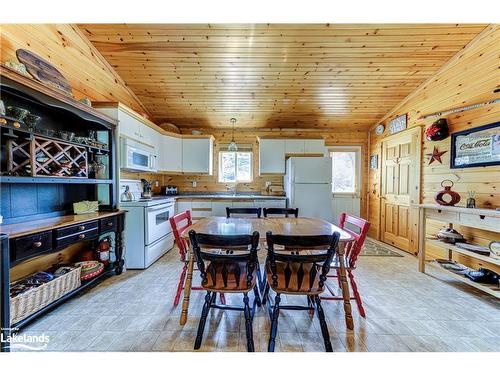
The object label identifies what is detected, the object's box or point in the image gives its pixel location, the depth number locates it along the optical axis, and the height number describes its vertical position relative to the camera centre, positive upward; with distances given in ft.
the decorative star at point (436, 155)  9.96 +1.36
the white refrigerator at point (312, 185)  13.12 -0.13
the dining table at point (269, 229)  5.67 -1.39
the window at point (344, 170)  16.16 +1.00
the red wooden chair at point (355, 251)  5.96 -2.08
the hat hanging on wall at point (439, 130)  9.65 +2.44
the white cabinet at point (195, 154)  14.23 +1.92
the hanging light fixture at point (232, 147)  13.10 +2.22
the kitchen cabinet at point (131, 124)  8.89 +2.86
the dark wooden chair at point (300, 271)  4.63 -2.09
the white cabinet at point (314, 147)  14.67 +2.49
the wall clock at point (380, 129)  14.34 +3.71
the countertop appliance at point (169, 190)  15.01 -0.54
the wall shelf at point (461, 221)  6.61 -1.32
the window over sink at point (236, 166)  16.05 +1.26
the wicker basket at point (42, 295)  5.13 -3.09
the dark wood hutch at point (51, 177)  5.27 +0.16
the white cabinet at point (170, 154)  13.43 +1.87
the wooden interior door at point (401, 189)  11.55 -0.32
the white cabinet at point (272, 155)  14.70 +1.94
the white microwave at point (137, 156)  9.47 +1.29
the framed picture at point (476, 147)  7.72 +1.45
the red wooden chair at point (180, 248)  6.20 -2.05
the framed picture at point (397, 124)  12.48 +3.60
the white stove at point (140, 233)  9.46 -2.30
